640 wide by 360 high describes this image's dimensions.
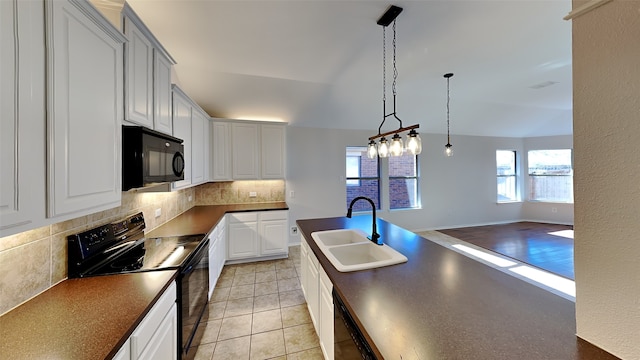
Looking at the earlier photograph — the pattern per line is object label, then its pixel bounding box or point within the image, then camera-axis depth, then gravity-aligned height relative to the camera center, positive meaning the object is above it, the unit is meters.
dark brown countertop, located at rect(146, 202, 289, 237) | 2.21 -0.47
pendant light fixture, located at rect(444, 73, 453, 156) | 3.57 +0.48
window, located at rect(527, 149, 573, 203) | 5.95 +0.09
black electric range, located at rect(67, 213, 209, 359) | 1.35 -0.53
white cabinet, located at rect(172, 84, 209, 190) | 2.26 +0.56
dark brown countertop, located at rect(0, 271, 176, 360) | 0.78 -0.57
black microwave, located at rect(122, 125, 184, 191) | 1.38 +0.16
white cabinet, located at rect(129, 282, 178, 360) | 0.99 -0.77
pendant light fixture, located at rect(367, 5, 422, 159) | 1.84 +0.33
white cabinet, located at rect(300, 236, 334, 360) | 1.44 -0.91
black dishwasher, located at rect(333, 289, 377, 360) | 0.89 -0.73
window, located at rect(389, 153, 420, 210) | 5.31 -0.06
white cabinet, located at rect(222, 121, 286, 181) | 3.63 +0.51
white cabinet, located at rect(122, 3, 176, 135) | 1.42 +0.77
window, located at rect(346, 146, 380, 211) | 4.96 +0.09
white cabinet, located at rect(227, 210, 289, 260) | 3.39 -0.84
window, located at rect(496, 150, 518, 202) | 6.26 +0.11
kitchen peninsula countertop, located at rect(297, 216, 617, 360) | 0.74 -0.56
